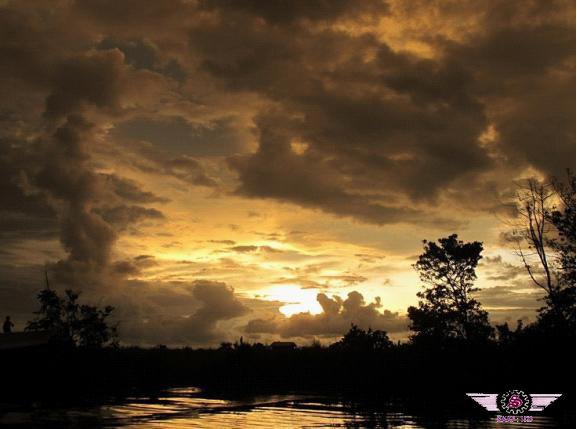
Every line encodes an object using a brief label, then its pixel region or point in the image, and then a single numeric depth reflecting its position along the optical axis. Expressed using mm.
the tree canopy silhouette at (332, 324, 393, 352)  71388
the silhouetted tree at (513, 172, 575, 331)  47344
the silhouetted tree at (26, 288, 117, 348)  70938
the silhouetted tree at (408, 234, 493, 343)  61000
